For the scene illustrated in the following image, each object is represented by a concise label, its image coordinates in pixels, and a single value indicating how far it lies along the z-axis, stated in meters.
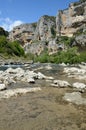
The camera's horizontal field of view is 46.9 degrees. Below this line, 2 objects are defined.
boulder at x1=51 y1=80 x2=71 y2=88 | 9.64
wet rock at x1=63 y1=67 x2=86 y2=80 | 13.51
